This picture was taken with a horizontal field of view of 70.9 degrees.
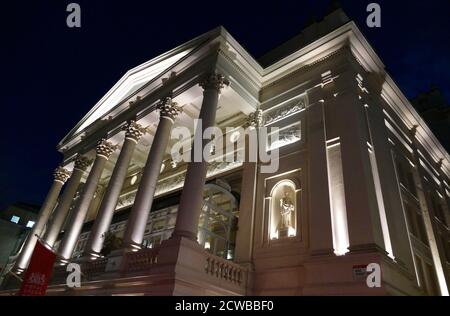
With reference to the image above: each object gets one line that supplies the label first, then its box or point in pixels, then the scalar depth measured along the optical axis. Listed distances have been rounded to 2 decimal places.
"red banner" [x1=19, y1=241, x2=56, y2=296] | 9.60
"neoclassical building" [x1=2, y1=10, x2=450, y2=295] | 9.15
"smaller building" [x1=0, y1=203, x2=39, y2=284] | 28.28
